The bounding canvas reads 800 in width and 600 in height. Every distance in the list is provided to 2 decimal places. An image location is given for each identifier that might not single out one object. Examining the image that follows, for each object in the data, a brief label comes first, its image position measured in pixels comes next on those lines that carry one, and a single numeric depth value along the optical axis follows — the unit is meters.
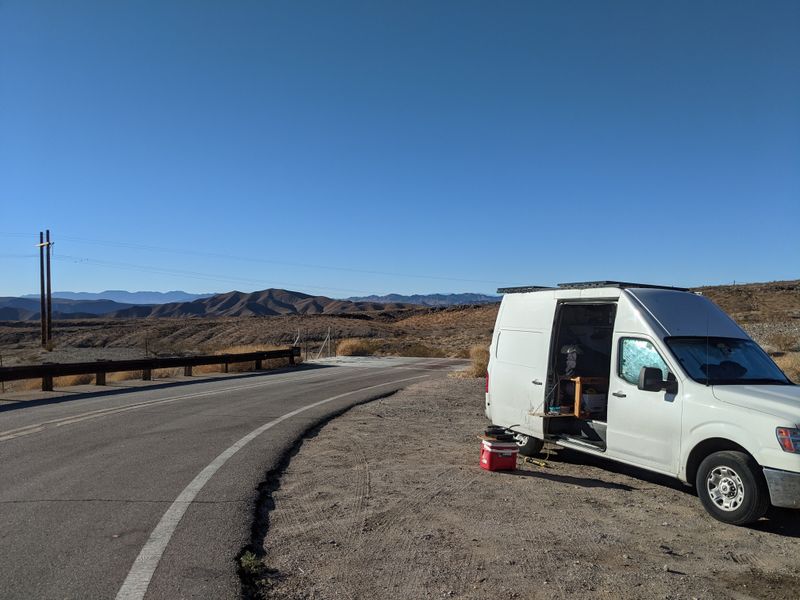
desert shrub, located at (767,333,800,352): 27.33
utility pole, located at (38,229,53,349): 42.47
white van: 6.07
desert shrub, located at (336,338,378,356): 42.59
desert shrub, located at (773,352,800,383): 17.87
